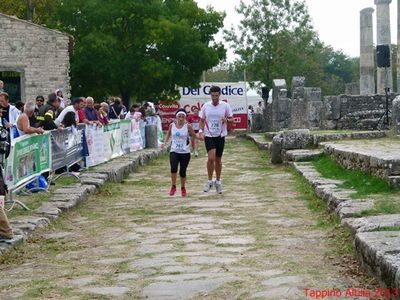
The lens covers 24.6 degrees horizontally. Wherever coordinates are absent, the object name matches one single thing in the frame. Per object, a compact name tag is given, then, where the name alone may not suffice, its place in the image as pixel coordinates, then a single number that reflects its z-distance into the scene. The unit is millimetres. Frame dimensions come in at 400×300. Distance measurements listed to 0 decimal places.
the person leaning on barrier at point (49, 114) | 14898
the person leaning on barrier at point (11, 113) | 14537
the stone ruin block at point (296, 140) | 20359
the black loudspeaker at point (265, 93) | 45750
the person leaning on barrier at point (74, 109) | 16375
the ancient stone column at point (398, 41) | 34375
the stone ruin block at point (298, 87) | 29483
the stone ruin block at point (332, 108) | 28250
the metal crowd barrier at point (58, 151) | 11805
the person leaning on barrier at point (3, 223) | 8930
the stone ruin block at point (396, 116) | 19031
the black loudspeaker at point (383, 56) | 30141
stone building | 32781
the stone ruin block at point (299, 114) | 28469
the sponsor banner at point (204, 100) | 43844
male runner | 14016
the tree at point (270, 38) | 54062
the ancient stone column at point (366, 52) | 37750
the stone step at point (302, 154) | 18188
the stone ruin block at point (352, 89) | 41625
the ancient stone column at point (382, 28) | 35625
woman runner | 13852
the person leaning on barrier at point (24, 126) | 12727
